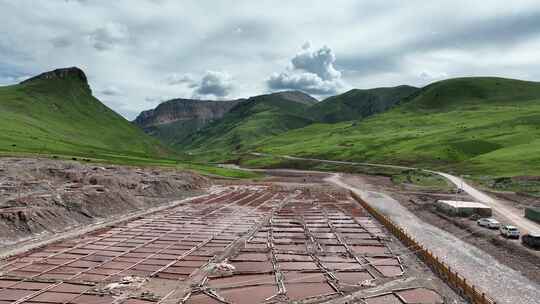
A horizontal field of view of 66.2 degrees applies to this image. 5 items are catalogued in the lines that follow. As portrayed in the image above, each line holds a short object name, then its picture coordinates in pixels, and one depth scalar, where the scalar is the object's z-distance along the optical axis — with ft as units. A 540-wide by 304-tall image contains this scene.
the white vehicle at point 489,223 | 199.00
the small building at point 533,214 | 215.31
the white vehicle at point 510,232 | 180.86
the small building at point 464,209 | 230.27
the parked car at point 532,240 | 165.99
